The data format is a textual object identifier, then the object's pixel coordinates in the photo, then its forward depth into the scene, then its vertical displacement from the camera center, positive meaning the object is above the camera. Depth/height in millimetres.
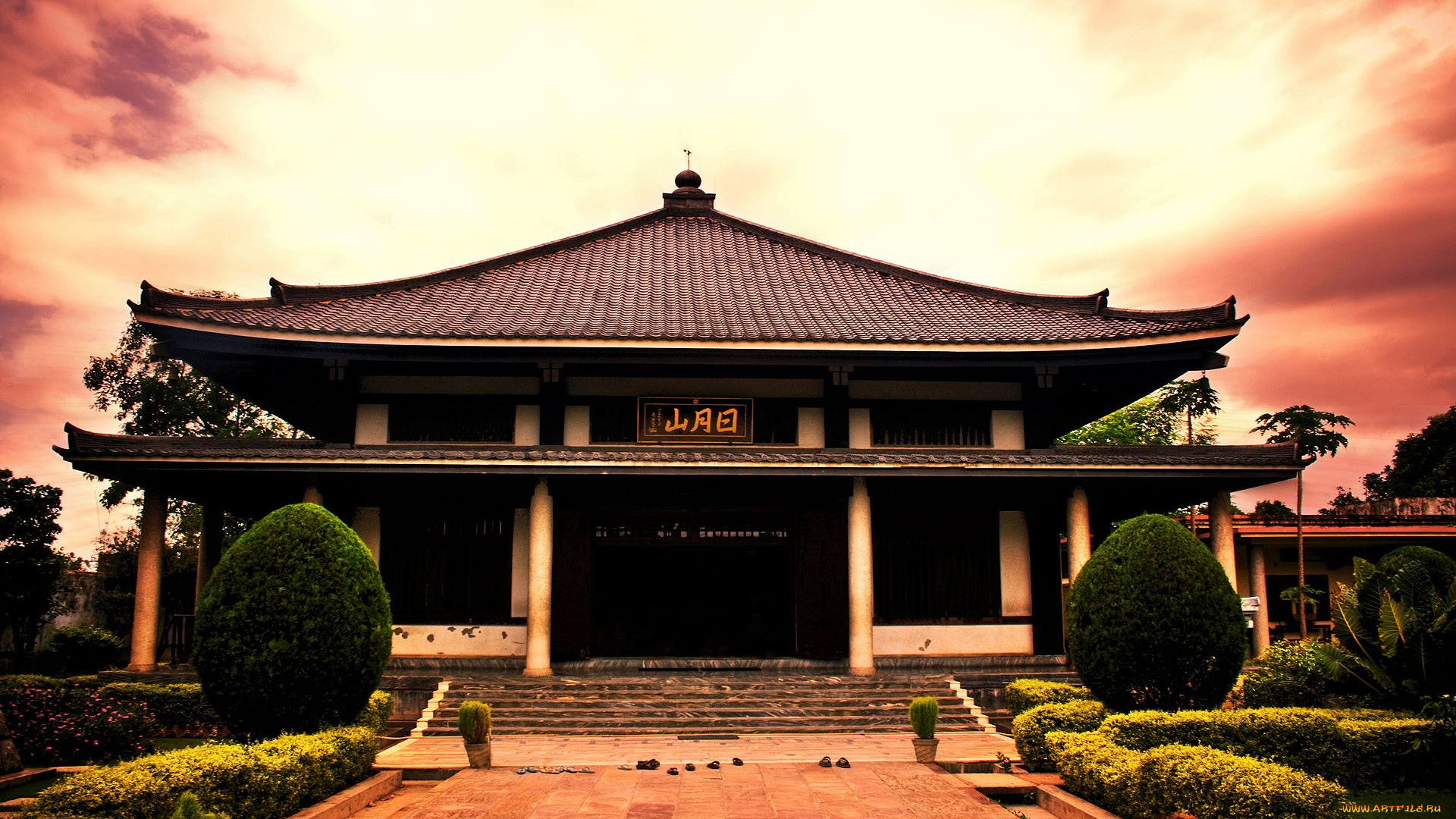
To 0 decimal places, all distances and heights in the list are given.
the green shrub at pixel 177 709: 13273 -2283
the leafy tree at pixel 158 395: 28938 +4589
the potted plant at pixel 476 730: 10242 -2002
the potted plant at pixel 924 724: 10523 -2000
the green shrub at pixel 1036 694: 11477 -1854
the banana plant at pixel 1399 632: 10172 -999
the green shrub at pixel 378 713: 10156 -1851
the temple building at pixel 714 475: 15398 +1148
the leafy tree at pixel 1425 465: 43406 +3648
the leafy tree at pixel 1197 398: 29578 +4486
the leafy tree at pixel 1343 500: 44356 +1967
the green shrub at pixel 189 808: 5238 -1462
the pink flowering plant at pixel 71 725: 10703 -2057
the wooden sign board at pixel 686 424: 16453 +2067
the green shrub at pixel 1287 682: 11297 -1688
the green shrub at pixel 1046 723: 10078 -1924
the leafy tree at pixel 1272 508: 37406 +1339
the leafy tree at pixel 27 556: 19984 -201
